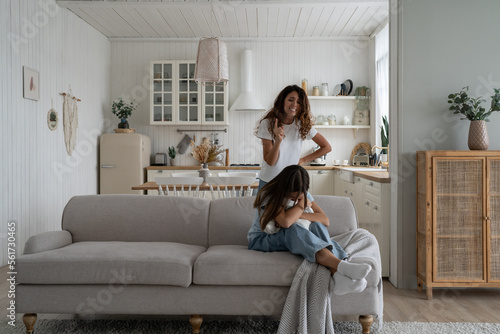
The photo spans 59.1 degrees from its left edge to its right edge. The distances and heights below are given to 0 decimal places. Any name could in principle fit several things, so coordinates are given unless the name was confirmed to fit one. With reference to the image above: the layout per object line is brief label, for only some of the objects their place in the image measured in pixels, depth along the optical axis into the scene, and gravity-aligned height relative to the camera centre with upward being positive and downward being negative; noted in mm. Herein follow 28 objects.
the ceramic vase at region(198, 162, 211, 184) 4383 -94
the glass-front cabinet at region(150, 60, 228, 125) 6645 +1008
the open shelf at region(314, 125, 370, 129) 6605 +576
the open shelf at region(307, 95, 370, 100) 6633 +1013
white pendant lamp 4488 +1052
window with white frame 6012 +1238
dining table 4068 -206
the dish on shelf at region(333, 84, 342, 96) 6730 +1148
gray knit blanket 2229 -703
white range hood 6613 +1101
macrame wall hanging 5336 +560
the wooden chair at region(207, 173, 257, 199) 4098 -165
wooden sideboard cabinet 3178 -397
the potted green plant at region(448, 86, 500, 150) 3258 +377
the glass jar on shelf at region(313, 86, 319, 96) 6719 +1127
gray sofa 2383 -657
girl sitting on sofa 2340 -353
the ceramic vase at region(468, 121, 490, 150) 3254 +209
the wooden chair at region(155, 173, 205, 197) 4000 -150
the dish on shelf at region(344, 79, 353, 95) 6711 +1195
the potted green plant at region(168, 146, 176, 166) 6805 +149
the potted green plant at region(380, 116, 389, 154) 5625 +405
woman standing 2857 +224
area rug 2512 -951
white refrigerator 6180 +38
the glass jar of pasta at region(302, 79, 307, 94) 6695 +1231
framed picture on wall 4375 +829
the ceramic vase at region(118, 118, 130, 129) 6457 +595
